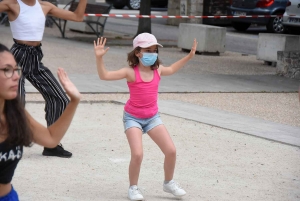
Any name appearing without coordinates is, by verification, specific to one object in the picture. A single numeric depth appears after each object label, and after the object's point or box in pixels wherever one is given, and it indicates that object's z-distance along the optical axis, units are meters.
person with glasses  3.00
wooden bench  17.57
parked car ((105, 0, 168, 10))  31.02
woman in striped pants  6.26
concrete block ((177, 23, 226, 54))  16.12
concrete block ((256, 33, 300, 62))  14.39
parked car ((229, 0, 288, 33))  21.38
